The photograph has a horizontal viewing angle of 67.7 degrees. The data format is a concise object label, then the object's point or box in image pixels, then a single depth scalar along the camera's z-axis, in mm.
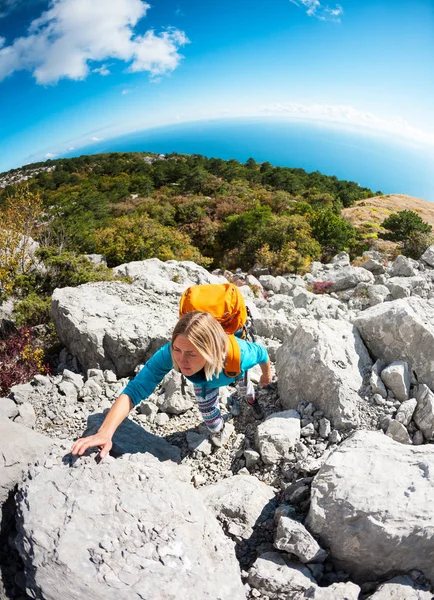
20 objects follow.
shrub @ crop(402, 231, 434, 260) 13156
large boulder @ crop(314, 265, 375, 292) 8891
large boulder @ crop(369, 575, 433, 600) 2060
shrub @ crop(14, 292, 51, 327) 6422
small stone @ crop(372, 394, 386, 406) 3648
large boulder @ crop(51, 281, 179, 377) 4957
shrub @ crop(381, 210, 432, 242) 20391
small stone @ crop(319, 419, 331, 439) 3564
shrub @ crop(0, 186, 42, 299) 7555
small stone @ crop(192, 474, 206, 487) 3442
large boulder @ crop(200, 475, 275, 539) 2686
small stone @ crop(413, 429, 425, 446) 3447
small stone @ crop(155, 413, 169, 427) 4108
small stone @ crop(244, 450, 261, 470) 3477
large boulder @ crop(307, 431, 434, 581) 2197
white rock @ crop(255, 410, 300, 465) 3449
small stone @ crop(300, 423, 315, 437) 3613
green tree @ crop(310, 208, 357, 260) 17203
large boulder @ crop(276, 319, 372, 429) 3666
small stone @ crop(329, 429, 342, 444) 3492
